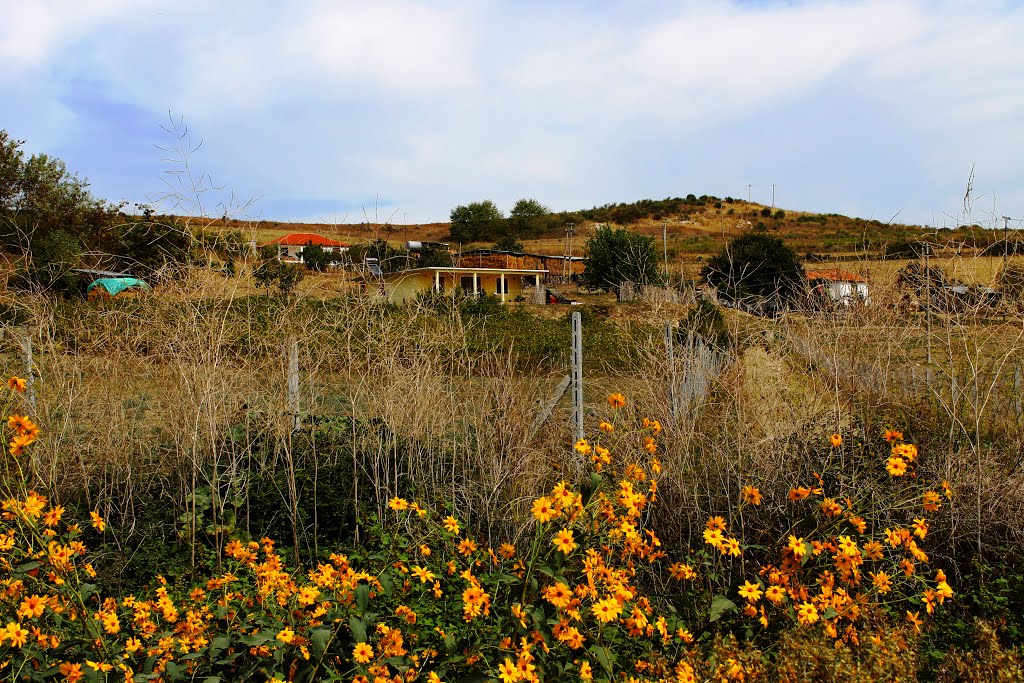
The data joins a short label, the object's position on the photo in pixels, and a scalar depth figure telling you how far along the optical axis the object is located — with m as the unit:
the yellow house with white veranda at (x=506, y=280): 33.41
